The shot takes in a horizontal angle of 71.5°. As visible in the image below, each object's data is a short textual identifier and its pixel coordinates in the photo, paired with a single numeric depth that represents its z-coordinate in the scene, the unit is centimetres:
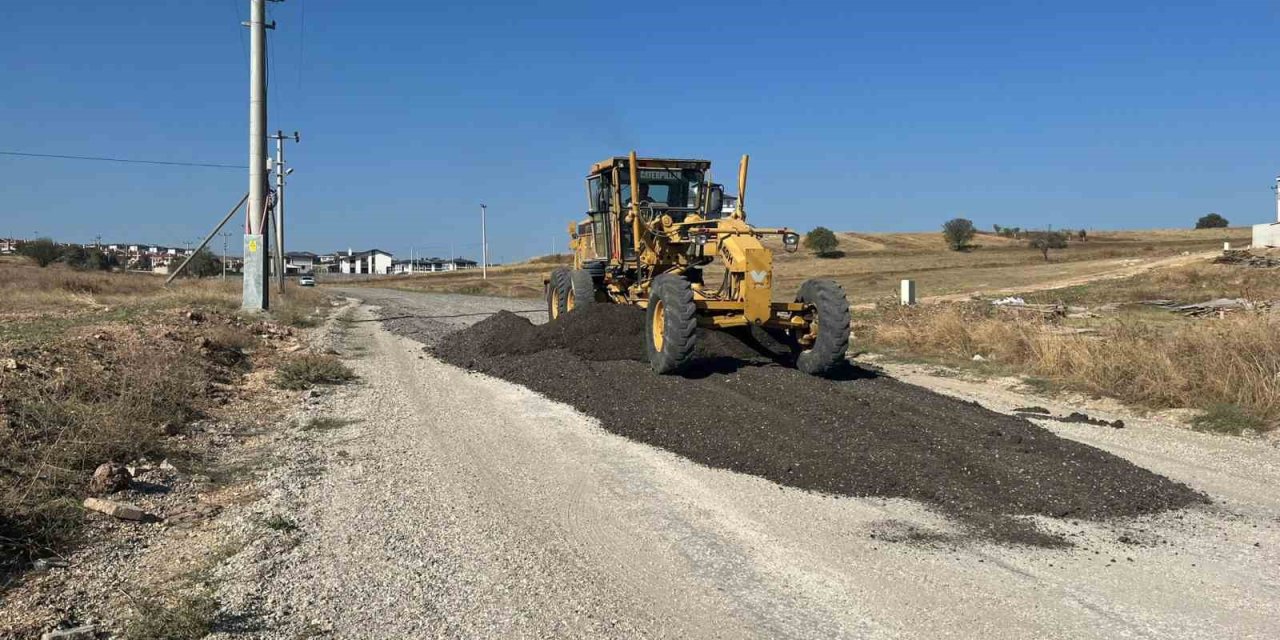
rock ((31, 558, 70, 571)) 484
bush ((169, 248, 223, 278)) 8346
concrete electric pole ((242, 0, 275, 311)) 2386
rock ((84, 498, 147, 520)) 569
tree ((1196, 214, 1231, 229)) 10300
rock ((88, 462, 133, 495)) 615
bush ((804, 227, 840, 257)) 7969
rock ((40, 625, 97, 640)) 397
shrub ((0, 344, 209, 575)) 531
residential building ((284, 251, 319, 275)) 15912
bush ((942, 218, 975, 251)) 8100
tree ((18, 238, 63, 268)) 7094
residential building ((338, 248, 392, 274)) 17938
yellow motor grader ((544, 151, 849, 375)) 1107
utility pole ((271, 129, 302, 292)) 4411
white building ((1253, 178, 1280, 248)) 4422
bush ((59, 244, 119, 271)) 6825
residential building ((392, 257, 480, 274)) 17711
